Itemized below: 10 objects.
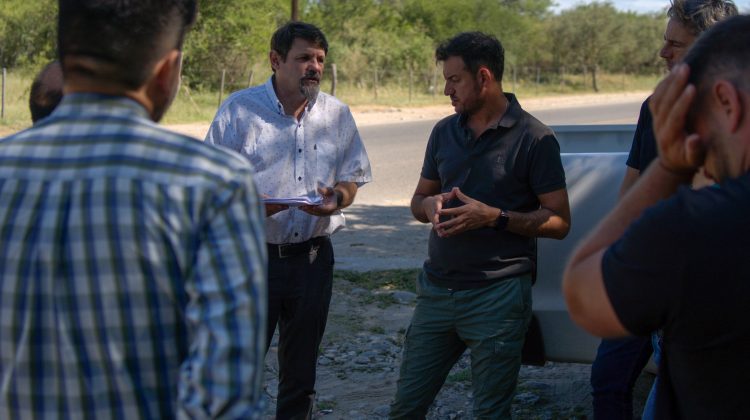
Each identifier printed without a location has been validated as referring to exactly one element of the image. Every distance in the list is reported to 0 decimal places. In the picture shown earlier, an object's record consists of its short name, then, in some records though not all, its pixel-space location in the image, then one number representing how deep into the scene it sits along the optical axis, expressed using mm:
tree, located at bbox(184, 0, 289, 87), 31062
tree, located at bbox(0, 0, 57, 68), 31969
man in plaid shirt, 1618
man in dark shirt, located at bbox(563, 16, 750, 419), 1644
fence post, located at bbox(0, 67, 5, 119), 20750
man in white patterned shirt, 3959
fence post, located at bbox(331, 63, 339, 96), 27969
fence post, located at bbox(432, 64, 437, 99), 37700
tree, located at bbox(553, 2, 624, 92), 57875
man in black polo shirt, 3479
